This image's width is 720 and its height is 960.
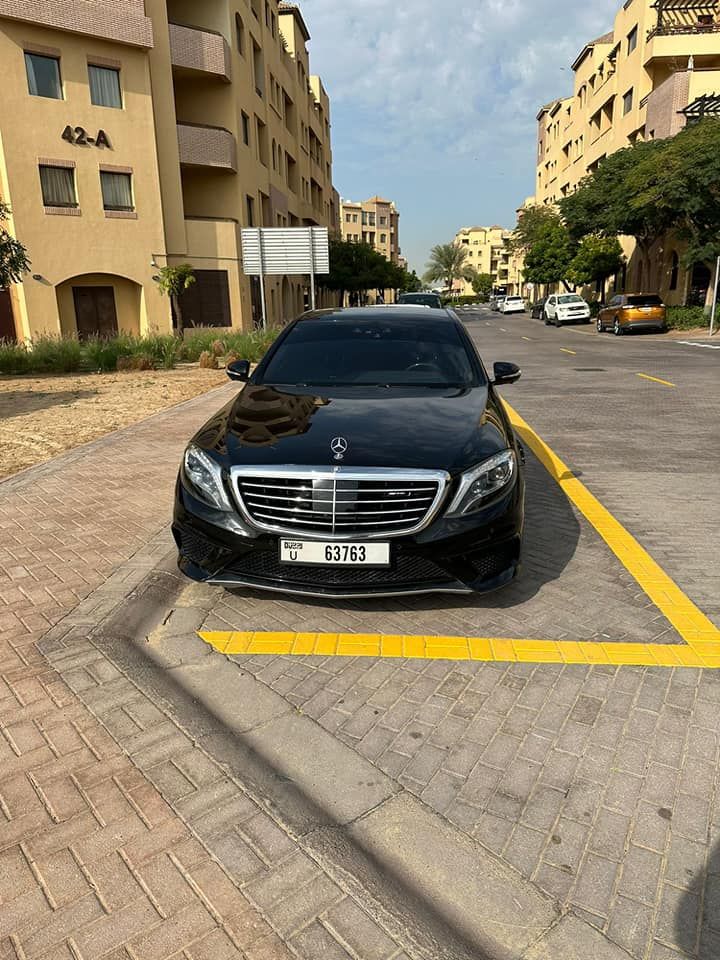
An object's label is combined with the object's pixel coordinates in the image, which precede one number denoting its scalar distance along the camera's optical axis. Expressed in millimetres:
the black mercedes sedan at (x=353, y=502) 3332
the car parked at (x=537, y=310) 46684
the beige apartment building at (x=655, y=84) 34000
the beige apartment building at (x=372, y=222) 121188
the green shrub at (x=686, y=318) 27750
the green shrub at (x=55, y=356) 17891
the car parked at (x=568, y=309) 38688
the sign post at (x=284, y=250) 20750
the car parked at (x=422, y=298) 27330
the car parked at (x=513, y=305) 61250
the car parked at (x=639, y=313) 28141
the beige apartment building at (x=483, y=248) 150625
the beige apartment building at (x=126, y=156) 23266
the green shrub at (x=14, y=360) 17547
